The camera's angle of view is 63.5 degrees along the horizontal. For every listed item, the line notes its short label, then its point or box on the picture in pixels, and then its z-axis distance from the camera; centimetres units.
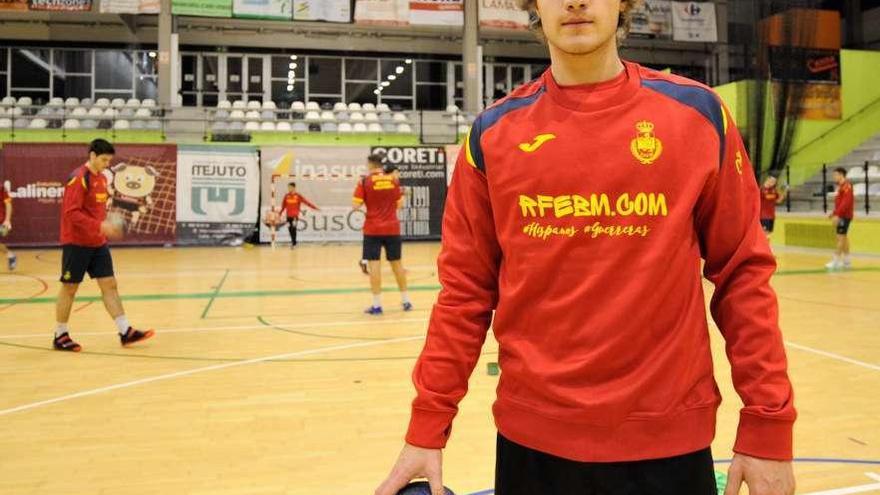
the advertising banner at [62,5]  2197
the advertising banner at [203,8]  2205
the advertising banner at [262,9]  2227
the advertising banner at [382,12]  2284
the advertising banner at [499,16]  2392
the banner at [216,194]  2059
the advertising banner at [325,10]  2266
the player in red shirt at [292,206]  1964
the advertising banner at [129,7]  2177
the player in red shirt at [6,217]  1374
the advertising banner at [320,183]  2111
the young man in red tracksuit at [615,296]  146
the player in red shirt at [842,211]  1295
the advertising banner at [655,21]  2445
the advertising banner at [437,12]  2330
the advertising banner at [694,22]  2512
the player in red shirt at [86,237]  658
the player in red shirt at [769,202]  1556
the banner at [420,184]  2181
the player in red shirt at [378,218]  880
